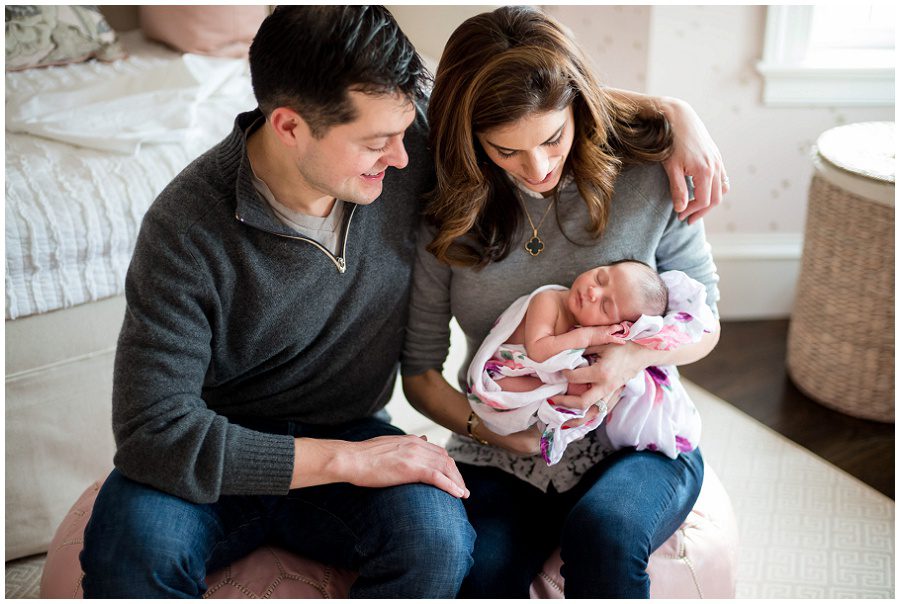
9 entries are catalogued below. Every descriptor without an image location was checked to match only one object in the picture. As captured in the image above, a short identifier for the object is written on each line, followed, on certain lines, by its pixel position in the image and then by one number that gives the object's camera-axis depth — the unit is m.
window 2.72
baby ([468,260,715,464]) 1.47
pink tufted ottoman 1.45
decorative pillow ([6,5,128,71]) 2.40
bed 1.89
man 1.31
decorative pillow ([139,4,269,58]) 2.60
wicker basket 2.29
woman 1.38
